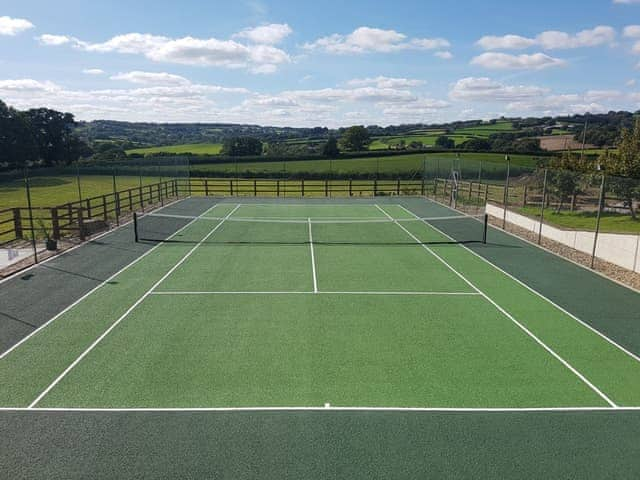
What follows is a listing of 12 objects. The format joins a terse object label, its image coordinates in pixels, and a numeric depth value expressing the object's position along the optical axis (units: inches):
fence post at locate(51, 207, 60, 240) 735.1
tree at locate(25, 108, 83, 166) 2721.5
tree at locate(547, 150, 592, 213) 763.4
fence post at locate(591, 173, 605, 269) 621.4
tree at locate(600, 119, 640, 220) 837.2
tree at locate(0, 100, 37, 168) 2071.9
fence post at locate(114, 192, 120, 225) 927.7
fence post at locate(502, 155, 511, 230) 912.9
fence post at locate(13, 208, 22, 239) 754.8
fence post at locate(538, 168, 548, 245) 772.6
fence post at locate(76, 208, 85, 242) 763.4
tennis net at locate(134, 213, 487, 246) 806.5
